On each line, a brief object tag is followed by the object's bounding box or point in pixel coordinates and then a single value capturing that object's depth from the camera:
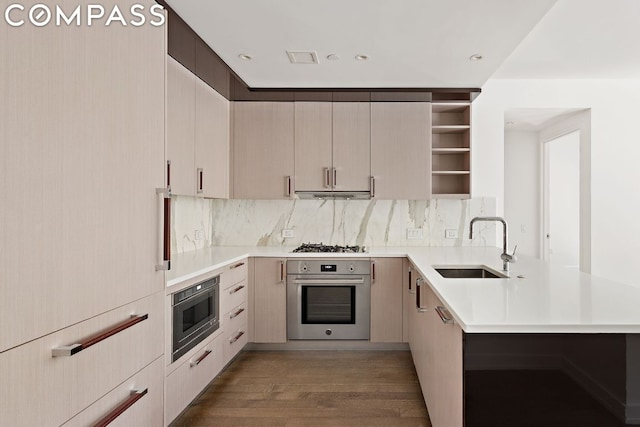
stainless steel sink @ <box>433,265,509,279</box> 2.55
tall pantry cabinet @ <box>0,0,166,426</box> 0.96
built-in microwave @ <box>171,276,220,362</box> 2.11
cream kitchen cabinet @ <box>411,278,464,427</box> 1.43
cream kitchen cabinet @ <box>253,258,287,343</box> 3.36
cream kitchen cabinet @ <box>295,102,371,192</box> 3.65
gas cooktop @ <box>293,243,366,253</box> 3.48
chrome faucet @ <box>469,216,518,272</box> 2.12
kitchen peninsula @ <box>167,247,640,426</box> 1.24
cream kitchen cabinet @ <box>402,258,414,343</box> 3.30
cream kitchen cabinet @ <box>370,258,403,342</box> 3.34
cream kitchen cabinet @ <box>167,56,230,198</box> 2.59
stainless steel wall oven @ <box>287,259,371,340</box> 3.34
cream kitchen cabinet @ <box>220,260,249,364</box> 2.82
